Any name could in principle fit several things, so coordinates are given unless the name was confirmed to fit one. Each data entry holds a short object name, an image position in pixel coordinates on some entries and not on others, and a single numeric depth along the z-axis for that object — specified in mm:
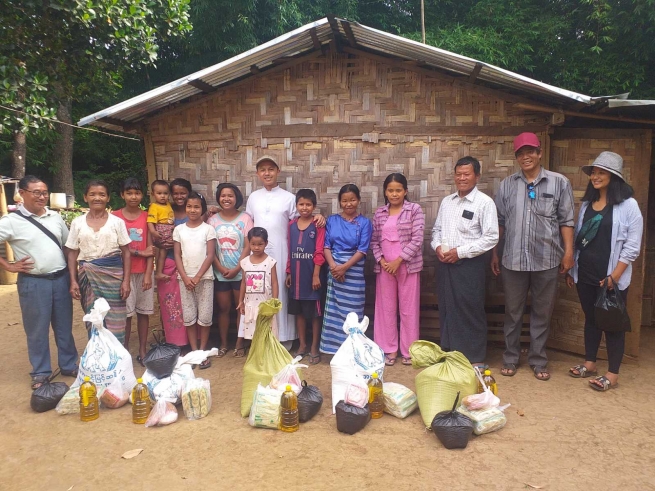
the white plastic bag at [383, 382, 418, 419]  3471
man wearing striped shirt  4070
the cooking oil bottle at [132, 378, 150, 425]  3520
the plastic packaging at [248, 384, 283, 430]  3363
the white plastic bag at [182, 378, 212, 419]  3529
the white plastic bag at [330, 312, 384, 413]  3500
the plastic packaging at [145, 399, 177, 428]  3459
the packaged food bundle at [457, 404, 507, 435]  3191
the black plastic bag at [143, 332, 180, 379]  3627
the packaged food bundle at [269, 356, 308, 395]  3462
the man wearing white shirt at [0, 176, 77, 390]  4035
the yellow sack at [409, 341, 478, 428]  3334
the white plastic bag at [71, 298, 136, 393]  3699
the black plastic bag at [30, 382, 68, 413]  3754
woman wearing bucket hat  3773
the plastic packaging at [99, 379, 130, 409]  3691
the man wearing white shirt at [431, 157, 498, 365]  4160
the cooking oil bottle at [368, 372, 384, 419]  3465
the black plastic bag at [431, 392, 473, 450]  3031
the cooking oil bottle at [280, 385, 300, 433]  3318
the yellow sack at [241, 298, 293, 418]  3604
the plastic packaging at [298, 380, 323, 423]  3434
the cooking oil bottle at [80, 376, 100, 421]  3551
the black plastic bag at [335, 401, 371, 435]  3246
